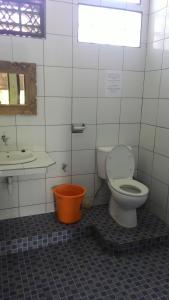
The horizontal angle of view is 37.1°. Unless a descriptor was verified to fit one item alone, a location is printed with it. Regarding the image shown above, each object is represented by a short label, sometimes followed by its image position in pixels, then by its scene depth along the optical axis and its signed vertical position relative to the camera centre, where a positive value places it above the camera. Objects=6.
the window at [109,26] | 2.43 +0.77
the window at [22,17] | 2.16 +0.73
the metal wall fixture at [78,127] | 2.51 -0.23
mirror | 2.21 +0.13
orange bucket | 2.38 -0.97
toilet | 2.28 -0.78
